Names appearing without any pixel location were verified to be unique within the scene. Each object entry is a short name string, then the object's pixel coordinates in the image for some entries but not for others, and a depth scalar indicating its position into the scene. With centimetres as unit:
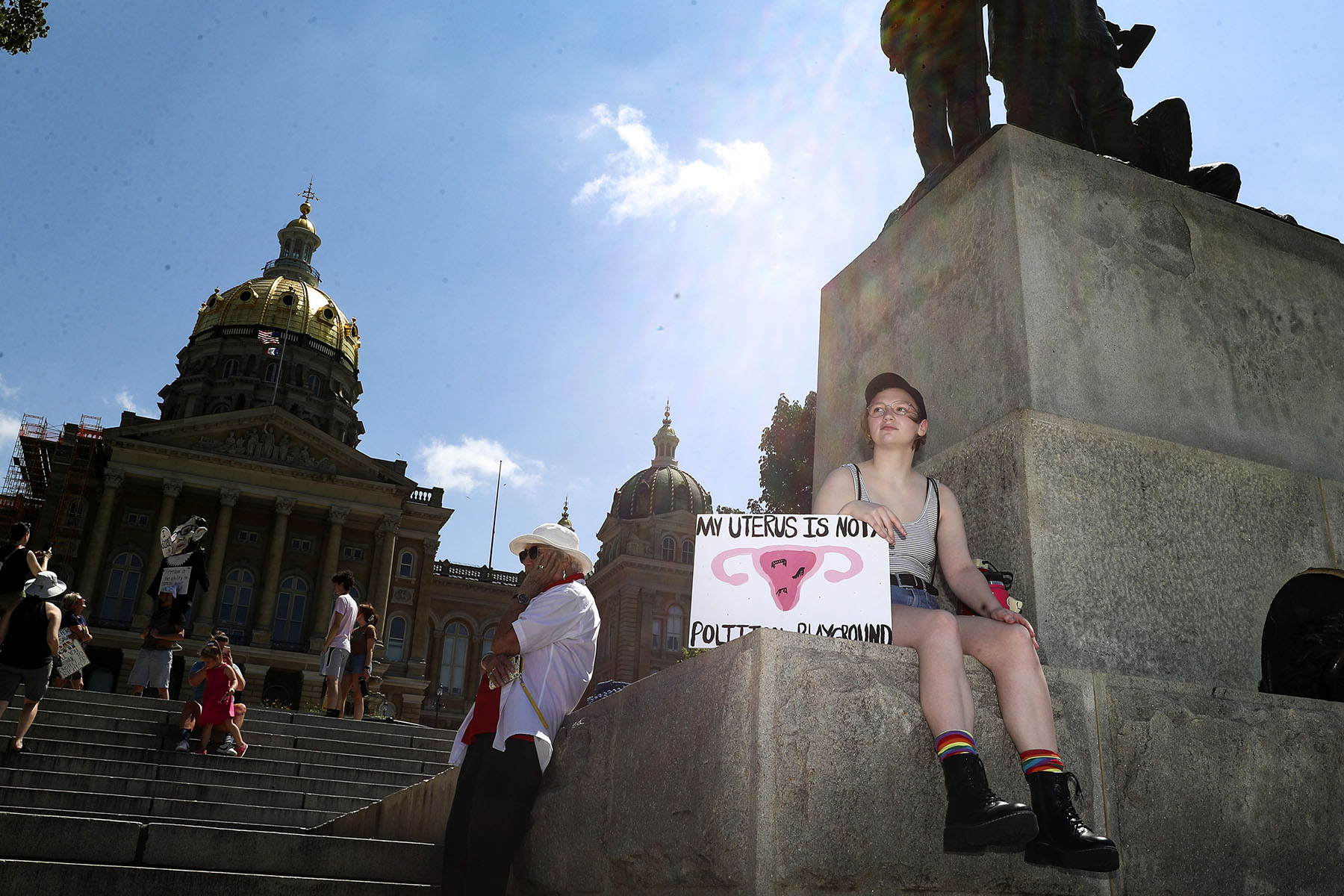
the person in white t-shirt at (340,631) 1108
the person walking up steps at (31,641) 684
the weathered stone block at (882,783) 220
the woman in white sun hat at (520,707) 330
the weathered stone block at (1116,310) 334
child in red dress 888
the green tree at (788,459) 1955
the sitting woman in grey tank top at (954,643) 214
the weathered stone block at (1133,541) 295
